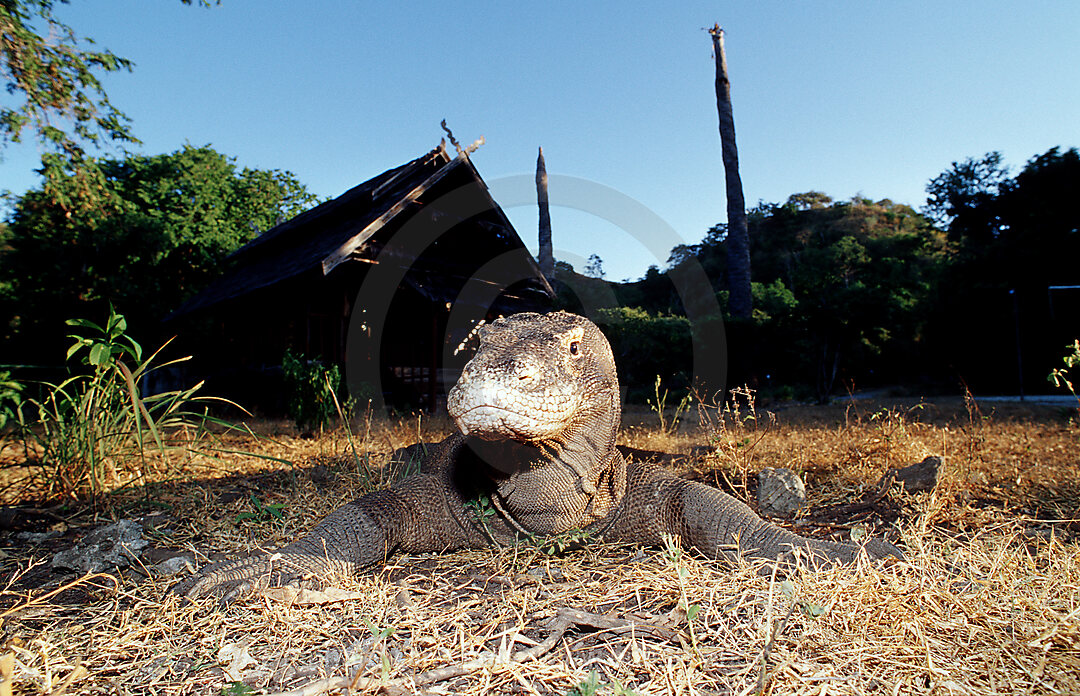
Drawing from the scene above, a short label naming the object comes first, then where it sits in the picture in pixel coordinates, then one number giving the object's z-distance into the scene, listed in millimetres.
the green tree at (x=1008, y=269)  13547
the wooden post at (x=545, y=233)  21281
